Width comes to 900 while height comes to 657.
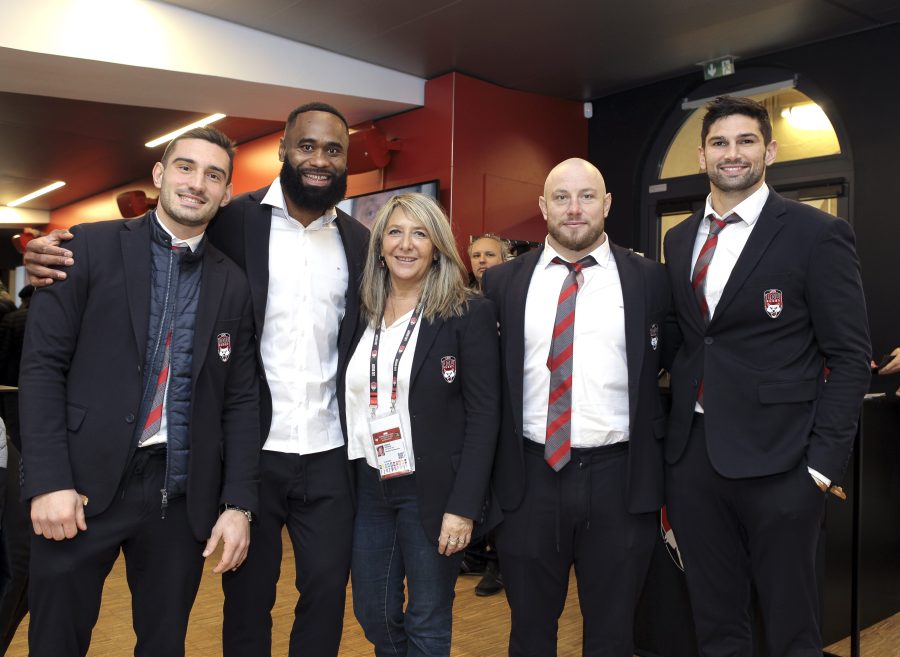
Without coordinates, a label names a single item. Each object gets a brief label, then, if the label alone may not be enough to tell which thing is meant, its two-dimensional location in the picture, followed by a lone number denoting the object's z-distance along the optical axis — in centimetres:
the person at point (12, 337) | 579
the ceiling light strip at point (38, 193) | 1215
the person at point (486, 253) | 506
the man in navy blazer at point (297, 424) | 232
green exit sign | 589
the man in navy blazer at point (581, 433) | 224
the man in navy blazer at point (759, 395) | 218
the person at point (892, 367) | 374
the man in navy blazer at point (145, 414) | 195
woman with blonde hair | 222
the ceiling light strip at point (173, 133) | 782
